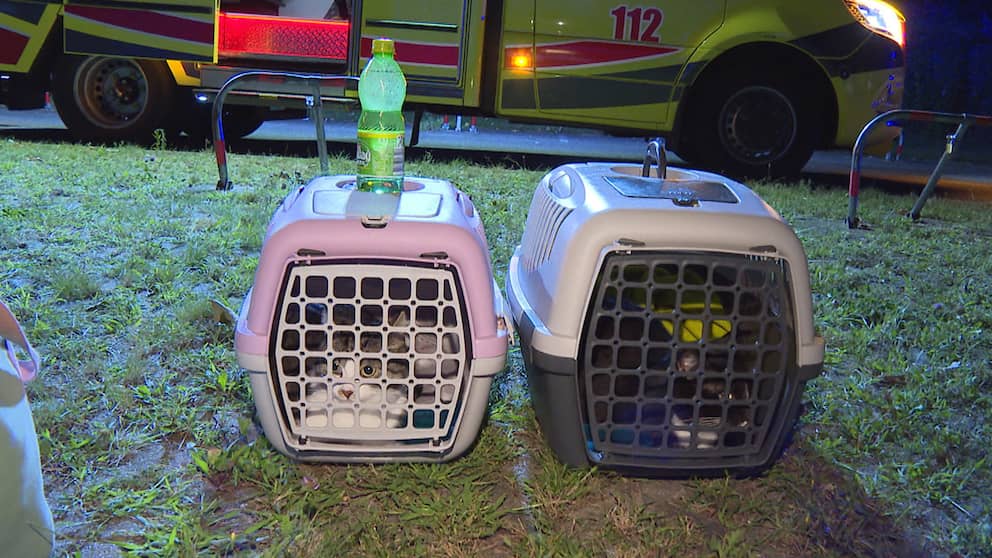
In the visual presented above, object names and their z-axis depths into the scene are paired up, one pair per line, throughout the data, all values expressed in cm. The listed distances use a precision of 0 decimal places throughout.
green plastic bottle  194
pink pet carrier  162
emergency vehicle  545
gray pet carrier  165
